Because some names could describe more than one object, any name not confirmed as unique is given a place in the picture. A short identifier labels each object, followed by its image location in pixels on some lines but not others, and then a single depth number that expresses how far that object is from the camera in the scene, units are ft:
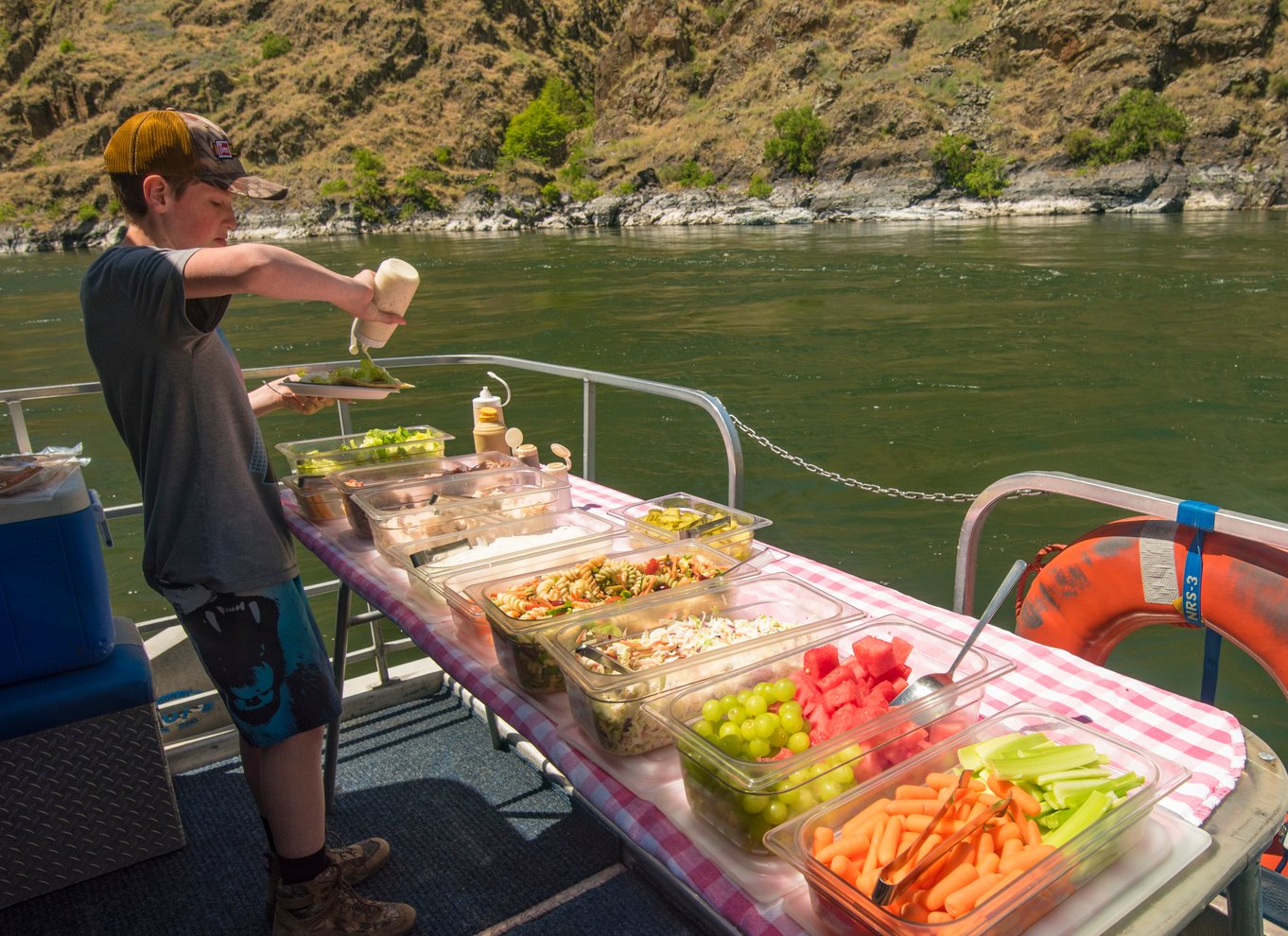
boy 5.21
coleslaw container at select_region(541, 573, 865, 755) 4.13
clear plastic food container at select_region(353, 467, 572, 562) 7.08
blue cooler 6.81
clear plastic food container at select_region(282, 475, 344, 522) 8.36
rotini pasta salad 5.28
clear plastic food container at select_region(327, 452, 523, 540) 7.88
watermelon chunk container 3.39
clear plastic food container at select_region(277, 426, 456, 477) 8.88
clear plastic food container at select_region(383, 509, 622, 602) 6.23
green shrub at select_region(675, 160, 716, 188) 220.84
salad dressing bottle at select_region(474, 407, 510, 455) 10.11
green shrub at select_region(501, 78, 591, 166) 306.55
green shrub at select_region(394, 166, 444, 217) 263.49
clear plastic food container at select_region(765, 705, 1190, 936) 2.75
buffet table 3.15
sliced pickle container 6.65
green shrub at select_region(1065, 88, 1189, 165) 174.50
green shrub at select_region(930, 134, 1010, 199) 179.35
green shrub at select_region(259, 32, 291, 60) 372.17
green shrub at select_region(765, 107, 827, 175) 209.05
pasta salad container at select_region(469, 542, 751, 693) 4.84
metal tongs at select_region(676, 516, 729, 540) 6.69
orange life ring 5.99
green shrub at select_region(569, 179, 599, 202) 235.75
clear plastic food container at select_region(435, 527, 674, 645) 5.52
